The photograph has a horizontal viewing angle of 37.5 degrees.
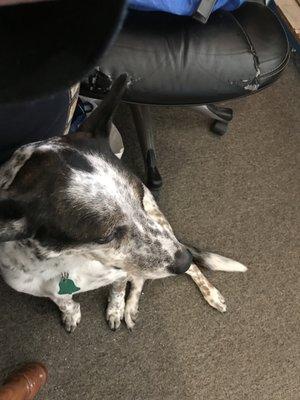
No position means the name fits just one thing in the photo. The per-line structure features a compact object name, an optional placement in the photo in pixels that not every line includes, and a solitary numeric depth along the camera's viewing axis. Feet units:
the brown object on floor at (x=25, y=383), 4.56
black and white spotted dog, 3.74
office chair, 5.46
